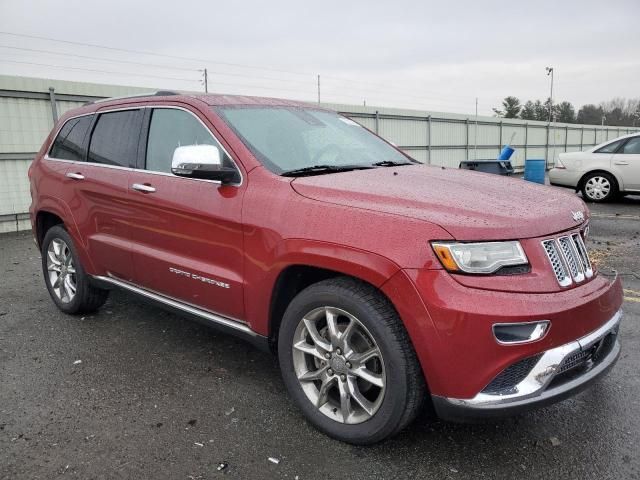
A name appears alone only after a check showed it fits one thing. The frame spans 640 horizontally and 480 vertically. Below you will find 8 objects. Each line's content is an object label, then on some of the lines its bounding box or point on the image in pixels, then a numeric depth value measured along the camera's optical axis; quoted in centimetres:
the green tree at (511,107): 8256
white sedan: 1098
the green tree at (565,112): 8462
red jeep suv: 217
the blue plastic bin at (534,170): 1476
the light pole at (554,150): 2974
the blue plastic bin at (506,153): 1376
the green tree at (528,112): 8624
